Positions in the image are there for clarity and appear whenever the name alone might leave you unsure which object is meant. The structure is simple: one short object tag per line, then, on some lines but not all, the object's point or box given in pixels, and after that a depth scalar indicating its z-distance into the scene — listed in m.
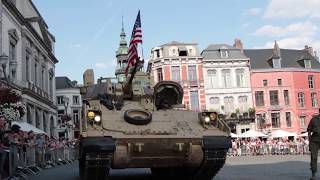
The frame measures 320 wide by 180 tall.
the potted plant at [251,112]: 47.97
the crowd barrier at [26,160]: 11.40
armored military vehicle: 7.99
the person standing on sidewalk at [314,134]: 10.07
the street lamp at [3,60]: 17.15
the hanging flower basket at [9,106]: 12.86
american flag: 12.14
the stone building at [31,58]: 32.50
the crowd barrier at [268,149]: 29.93
